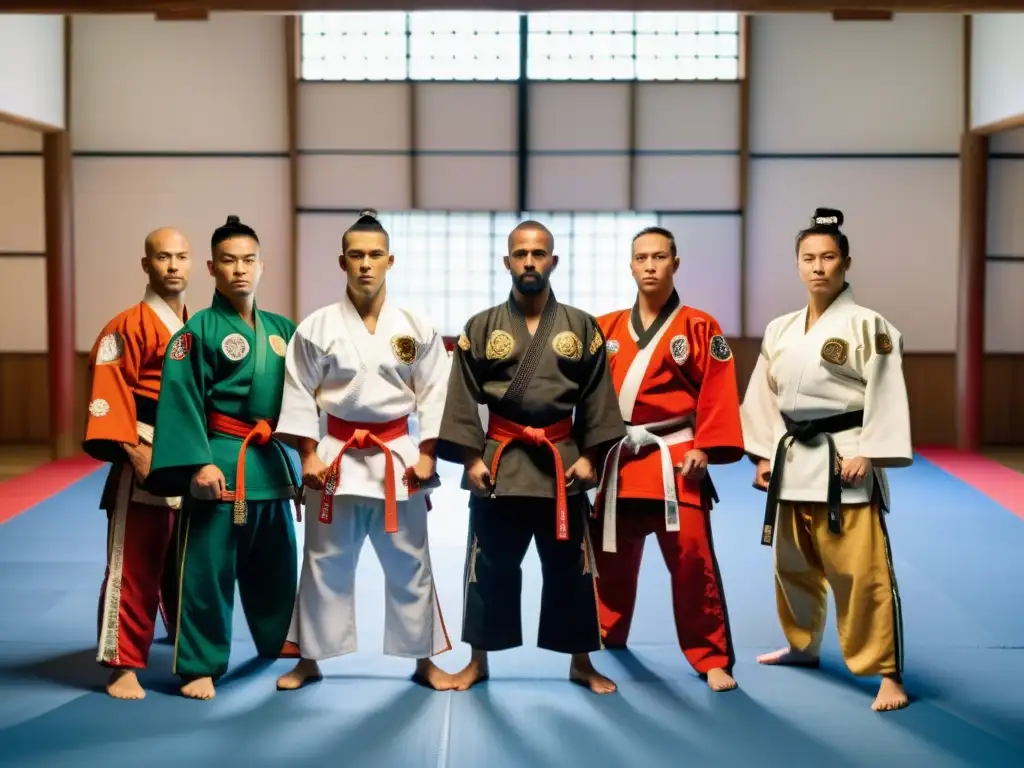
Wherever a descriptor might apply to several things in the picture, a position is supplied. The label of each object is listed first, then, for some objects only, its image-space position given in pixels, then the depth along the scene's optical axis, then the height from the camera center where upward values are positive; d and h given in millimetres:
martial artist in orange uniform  3578 -435
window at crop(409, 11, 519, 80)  9469 +2091
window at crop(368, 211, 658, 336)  9523 +484
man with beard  3496 -391
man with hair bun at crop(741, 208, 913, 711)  3541 -398
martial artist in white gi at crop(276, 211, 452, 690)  3537 -416
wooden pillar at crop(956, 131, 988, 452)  9023 +265
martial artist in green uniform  3498 -406
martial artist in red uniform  3656 -393
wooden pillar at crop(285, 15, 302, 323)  9289 +1509
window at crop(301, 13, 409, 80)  9445 +2062
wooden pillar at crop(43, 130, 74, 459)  8828 +179
